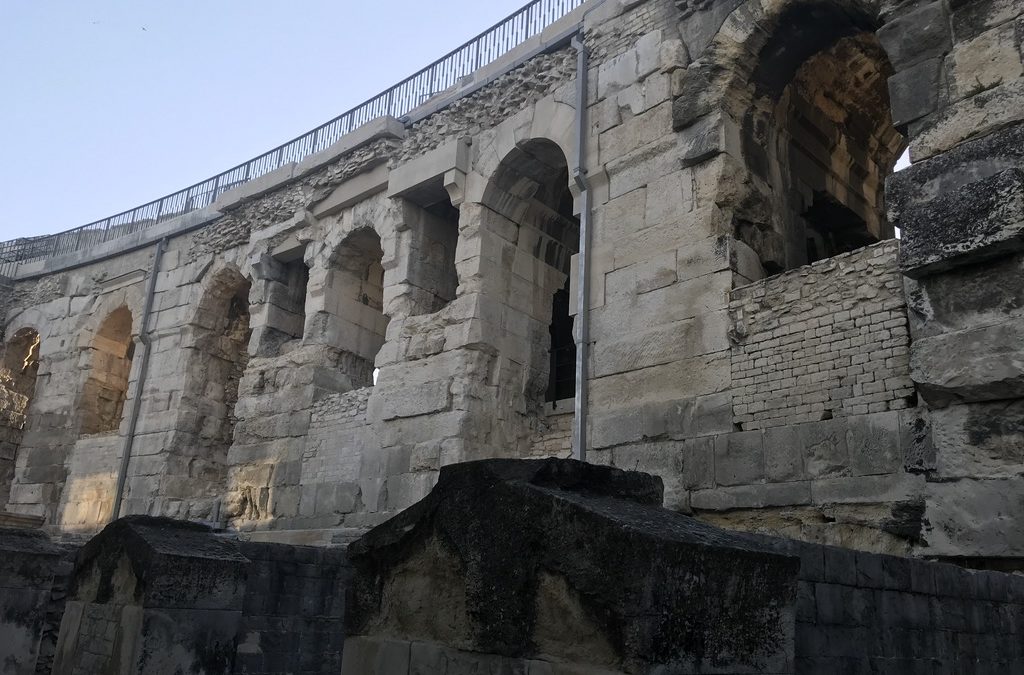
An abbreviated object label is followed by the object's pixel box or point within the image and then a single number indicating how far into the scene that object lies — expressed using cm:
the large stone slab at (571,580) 222
